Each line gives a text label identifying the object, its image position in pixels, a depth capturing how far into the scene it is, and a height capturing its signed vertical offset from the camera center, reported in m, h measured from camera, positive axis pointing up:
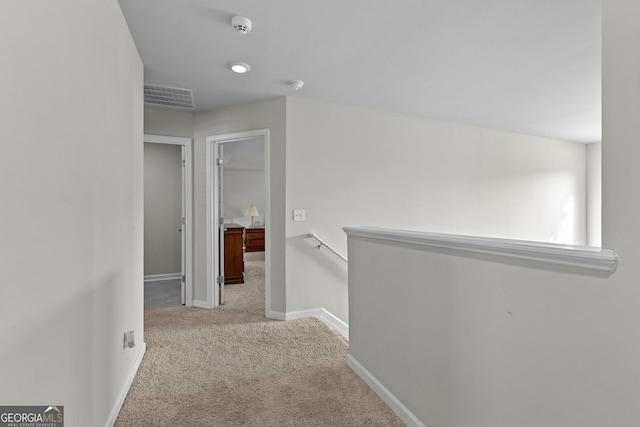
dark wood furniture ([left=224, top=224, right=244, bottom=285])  4.60 -0.66
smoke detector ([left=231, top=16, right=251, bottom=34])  1.94 +1.21
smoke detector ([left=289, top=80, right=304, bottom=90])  2.88 +1.21
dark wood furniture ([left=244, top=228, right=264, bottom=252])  7.95 -0.71
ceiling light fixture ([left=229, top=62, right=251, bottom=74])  2.54 +1.22
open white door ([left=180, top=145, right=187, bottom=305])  3.65 -0.32
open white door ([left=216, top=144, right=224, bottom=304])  3.66 -0.14
